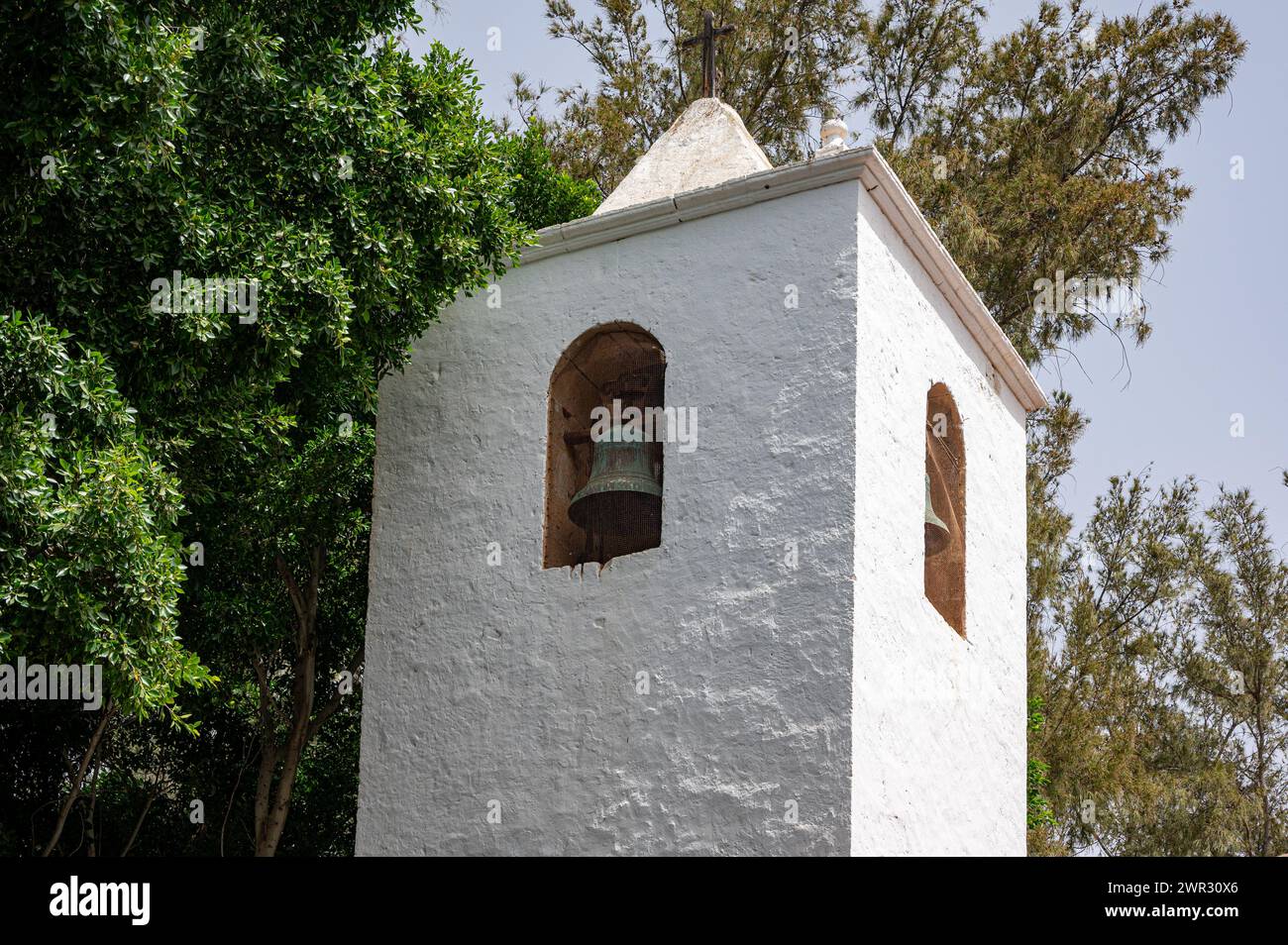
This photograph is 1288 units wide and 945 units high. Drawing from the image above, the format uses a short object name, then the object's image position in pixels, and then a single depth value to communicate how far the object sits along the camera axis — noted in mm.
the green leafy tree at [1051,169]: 16844
